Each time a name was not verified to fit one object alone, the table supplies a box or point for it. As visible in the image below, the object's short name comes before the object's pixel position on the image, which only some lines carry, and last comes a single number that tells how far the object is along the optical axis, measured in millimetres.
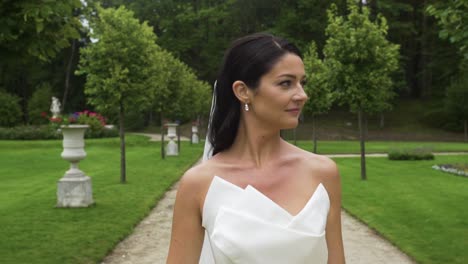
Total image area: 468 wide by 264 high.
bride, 2004
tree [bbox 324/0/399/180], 15875
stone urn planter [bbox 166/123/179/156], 25094
